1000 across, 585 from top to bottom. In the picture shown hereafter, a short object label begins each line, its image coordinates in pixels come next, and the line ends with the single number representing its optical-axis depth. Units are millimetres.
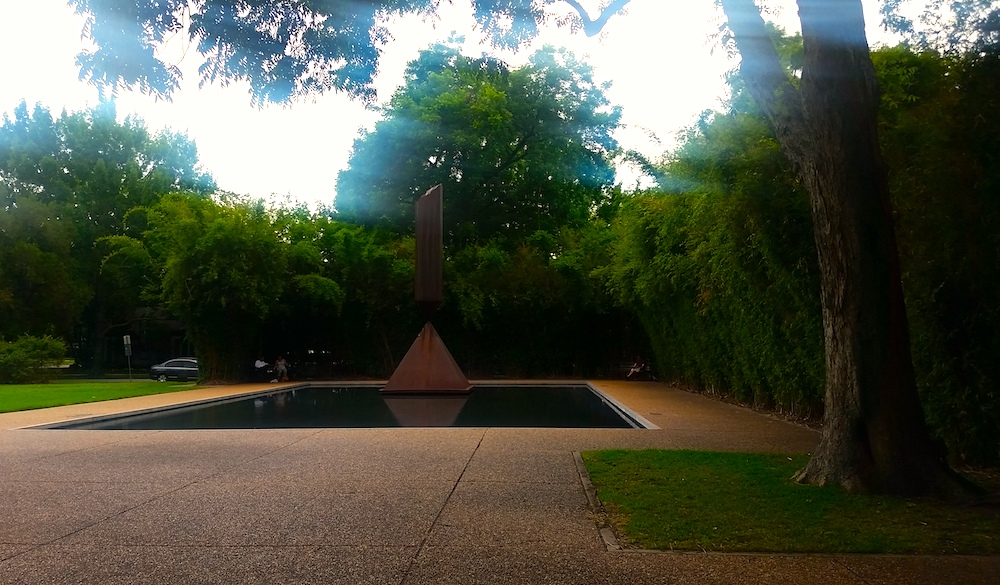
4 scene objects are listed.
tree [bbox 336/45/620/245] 25469
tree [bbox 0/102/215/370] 33688
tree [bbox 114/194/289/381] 21297
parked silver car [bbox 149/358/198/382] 28781
